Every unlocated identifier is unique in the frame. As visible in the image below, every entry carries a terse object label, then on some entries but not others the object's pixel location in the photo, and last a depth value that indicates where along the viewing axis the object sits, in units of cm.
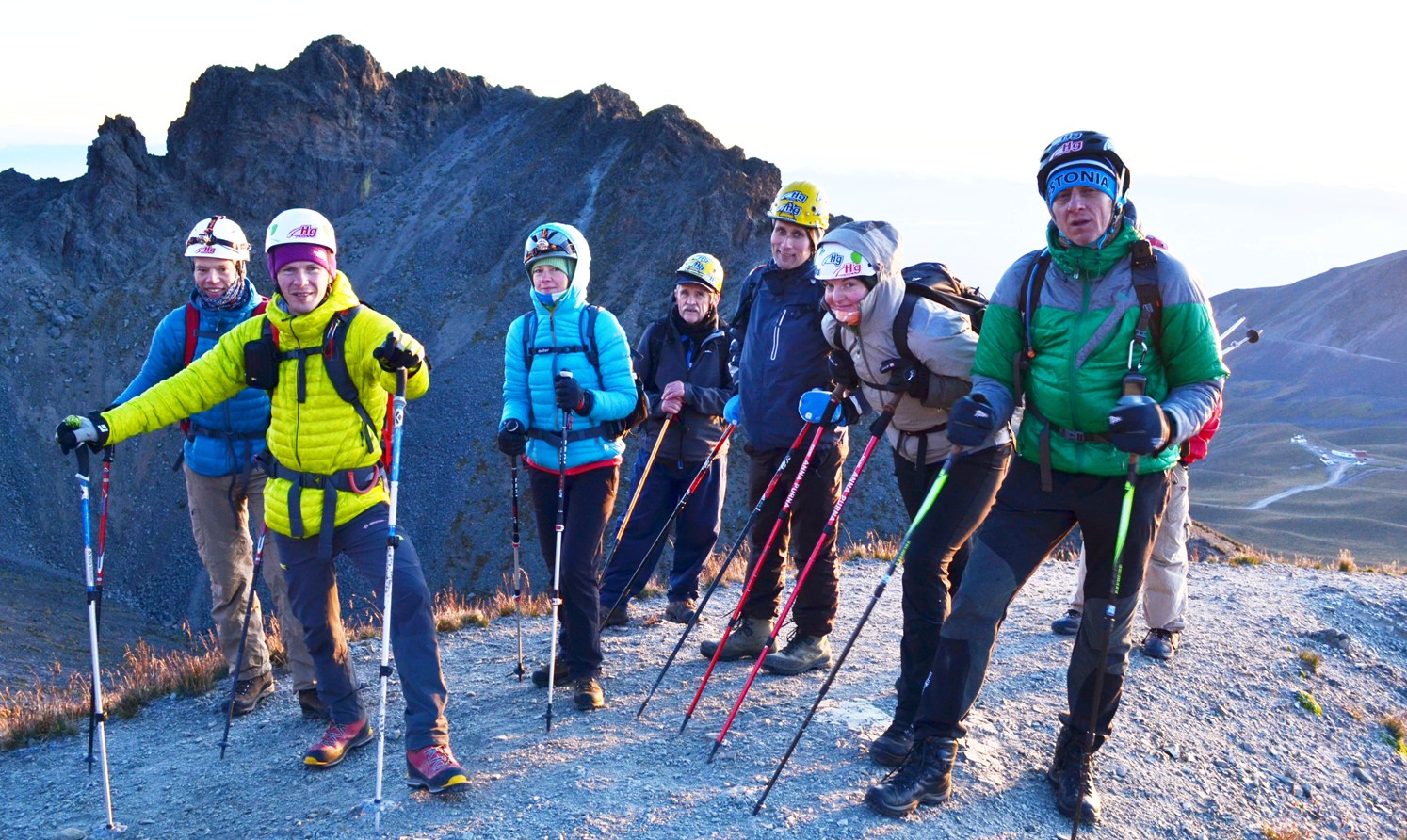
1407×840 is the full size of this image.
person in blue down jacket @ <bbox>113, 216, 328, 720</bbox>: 662
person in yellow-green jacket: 533
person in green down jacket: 452
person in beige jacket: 534
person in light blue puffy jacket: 637
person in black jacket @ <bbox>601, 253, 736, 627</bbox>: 865
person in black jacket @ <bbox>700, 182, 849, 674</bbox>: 644
